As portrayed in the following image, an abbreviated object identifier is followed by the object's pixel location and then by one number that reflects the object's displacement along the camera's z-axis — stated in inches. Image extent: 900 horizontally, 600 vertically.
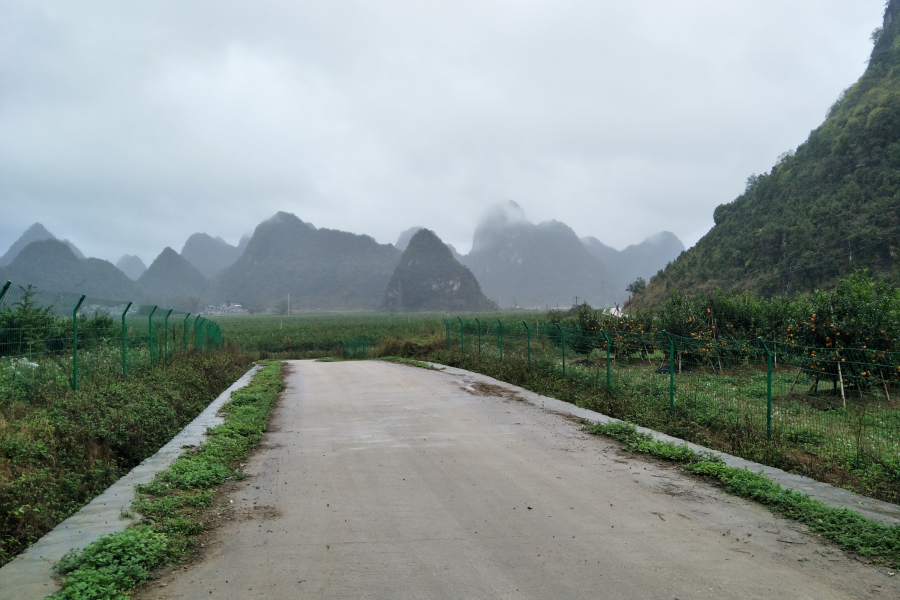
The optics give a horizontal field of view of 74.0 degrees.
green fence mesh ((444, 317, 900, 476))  307.9
